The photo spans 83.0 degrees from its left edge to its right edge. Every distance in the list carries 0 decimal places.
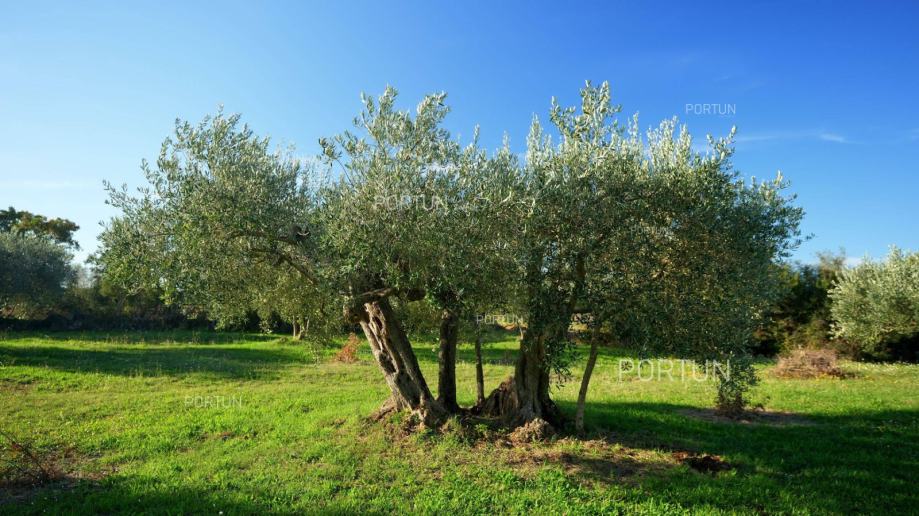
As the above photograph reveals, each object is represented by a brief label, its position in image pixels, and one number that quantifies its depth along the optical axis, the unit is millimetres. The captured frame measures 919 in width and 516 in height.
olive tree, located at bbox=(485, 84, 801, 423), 10742
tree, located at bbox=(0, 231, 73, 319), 37750
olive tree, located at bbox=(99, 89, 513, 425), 10570
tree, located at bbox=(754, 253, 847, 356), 36438
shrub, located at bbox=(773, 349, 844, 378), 25359
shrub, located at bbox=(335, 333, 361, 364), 30766
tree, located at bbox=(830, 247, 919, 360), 29031
